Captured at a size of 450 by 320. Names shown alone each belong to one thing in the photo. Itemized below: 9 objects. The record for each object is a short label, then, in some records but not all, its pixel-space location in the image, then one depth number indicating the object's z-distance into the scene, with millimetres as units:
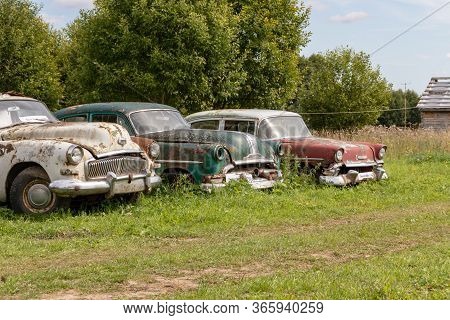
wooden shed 35438
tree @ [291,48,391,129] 35656
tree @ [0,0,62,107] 21766
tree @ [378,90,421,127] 59725
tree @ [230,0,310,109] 25531
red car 13266
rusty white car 9477
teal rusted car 11266
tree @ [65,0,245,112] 19062
